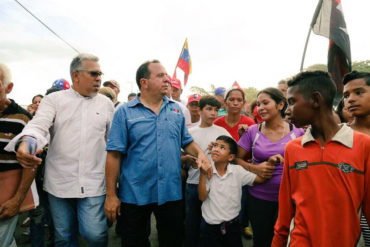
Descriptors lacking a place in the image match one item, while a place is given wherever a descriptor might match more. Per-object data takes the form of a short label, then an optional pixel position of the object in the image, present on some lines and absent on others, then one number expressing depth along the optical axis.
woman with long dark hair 2.38
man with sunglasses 2.26
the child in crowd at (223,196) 2.53
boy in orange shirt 1.29
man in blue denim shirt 2.19
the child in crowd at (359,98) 1.92
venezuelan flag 9.30
